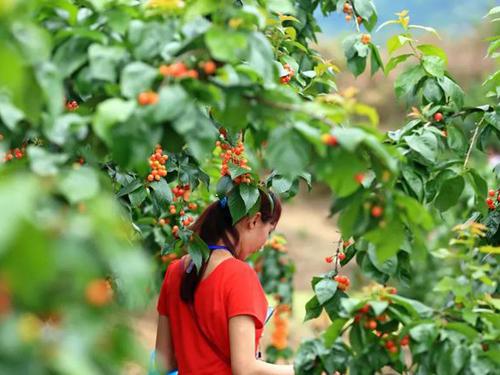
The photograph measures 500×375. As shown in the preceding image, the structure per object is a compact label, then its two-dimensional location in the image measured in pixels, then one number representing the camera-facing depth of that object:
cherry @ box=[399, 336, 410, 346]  4.04
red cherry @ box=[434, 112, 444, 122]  5.51
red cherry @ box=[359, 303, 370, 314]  4.03
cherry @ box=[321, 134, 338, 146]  3.18
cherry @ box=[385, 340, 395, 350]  4.11
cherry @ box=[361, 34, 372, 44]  5.92
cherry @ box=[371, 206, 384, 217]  3.40
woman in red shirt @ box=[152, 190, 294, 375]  5.23
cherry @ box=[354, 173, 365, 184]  3.28
